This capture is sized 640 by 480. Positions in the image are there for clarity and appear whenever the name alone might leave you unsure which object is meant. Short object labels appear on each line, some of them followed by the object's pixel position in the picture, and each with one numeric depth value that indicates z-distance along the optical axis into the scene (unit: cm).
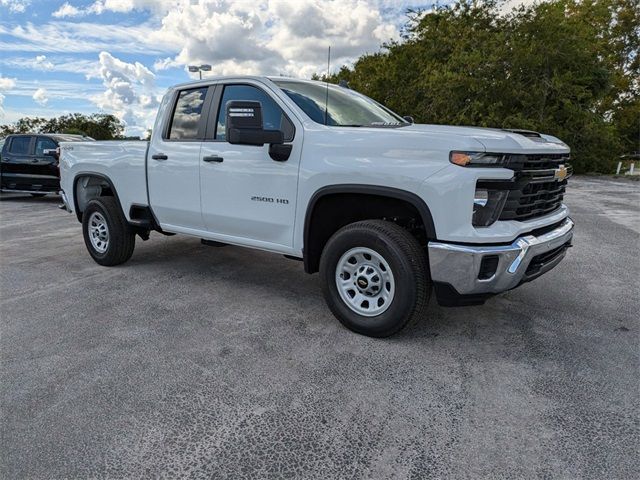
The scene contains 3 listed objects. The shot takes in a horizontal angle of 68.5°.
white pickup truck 306
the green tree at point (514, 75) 2050
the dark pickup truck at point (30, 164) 1185
